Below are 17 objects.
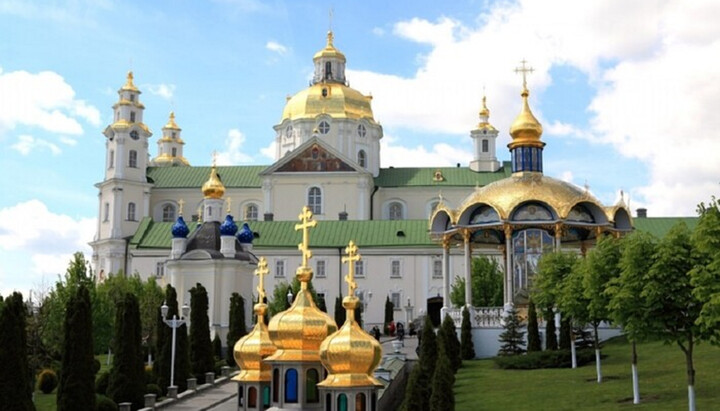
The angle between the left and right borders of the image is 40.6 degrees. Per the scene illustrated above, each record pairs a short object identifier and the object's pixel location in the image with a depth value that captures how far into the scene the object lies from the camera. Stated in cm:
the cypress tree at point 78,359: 2416
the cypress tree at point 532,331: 3281
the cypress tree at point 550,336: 3303
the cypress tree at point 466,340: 3444
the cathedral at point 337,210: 3538
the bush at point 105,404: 2577
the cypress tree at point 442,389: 1864
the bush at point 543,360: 3028
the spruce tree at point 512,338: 3369
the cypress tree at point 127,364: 2727
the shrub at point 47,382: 3466
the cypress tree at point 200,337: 3447
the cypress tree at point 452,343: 3068
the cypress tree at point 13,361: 2145
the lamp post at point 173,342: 2926
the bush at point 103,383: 2984
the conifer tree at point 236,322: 3878
